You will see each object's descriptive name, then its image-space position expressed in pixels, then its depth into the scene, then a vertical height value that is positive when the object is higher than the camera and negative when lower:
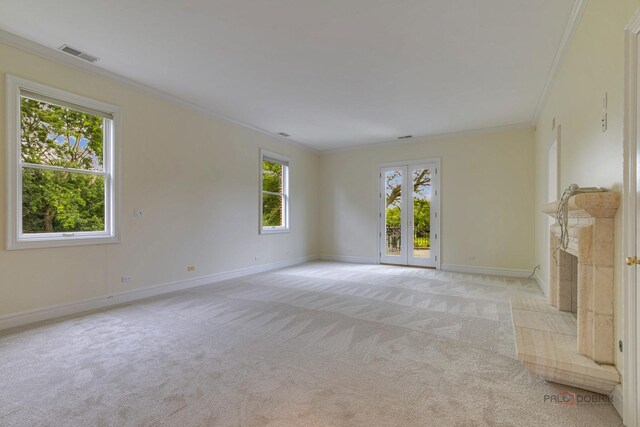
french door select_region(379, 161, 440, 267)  7.01 -0.04
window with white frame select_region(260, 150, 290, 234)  6.79 +0.44
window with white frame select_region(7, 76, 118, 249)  3.31 +0.52
